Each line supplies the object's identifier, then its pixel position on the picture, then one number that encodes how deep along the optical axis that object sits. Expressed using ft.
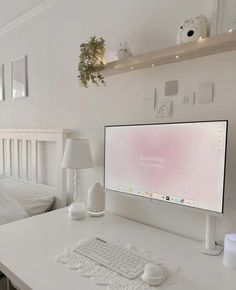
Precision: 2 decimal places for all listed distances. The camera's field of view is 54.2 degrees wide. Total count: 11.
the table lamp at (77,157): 4.76
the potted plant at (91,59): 4.52
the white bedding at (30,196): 5.76
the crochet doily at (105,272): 2.56
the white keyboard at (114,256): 2.82
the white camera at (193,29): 3.45
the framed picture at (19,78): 7.28
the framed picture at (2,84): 8.29
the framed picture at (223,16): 3.28
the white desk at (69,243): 2.66
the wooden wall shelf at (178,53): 3.14
